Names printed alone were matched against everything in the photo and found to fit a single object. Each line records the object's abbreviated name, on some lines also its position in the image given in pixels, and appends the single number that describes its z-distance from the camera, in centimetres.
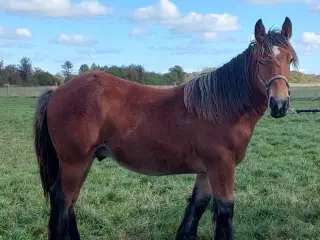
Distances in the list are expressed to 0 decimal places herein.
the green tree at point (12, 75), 5000
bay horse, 395
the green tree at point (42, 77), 3860
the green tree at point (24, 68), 5041
